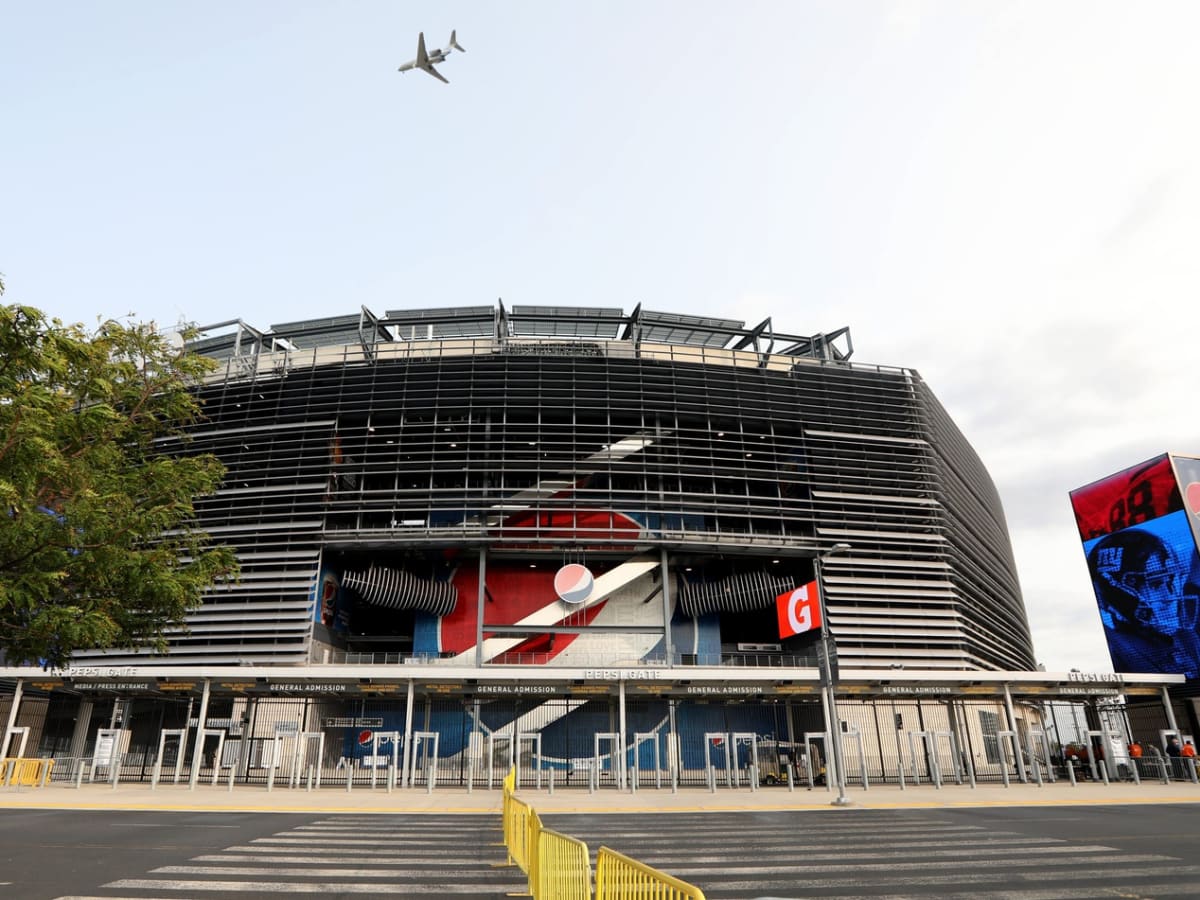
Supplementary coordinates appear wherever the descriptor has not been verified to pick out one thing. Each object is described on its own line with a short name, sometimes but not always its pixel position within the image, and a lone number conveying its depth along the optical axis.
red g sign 32.94
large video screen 45.09
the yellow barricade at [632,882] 4.39
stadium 35.78
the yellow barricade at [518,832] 9.50
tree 10.25
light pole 20.47
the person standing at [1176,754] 30.76
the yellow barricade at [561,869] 5.80
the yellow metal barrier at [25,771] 25.78
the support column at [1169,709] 32.66
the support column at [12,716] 27.88
